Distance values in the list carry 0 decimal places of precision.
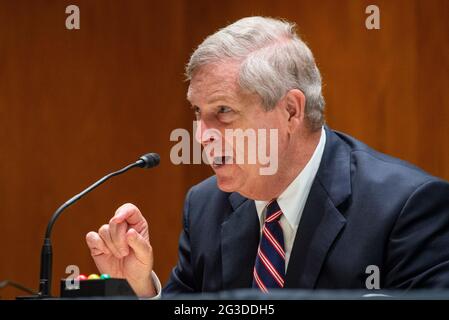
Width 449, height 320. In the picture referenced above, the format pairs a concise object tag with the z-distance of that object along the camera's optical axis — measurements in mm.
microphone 4238
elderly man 4350
